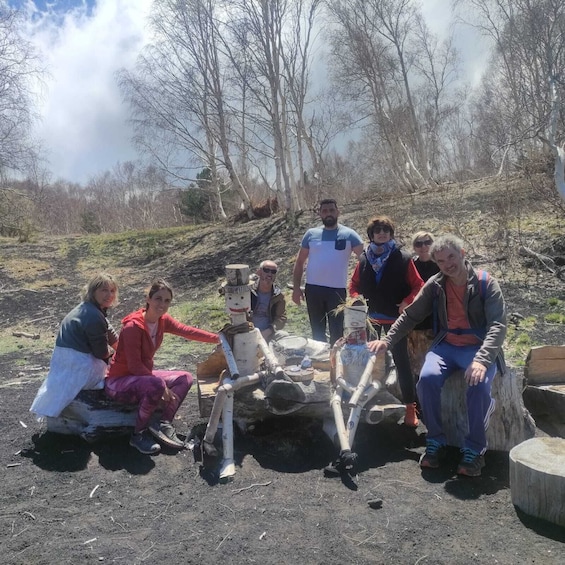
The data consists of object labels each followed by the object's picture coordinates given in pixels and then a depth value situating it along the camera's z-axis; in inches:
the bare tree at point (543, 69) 383.5
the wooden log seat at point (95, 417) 166.6
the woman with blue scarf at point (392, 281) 170.1
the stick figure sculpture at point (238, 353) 155.6
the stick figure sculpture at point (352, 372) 151.1
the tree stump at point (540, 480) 113.1
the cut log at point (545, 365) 177.5
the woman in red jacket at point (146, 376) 162.1
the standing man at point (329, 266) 198.8
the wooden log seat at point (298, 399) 155.8
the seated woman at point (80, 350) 163.5
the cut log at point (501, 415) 151.0
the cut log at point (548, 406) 170.4
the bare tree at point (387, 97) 778.2
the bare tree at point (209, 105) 689.6
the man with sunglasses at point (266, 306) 202.5
